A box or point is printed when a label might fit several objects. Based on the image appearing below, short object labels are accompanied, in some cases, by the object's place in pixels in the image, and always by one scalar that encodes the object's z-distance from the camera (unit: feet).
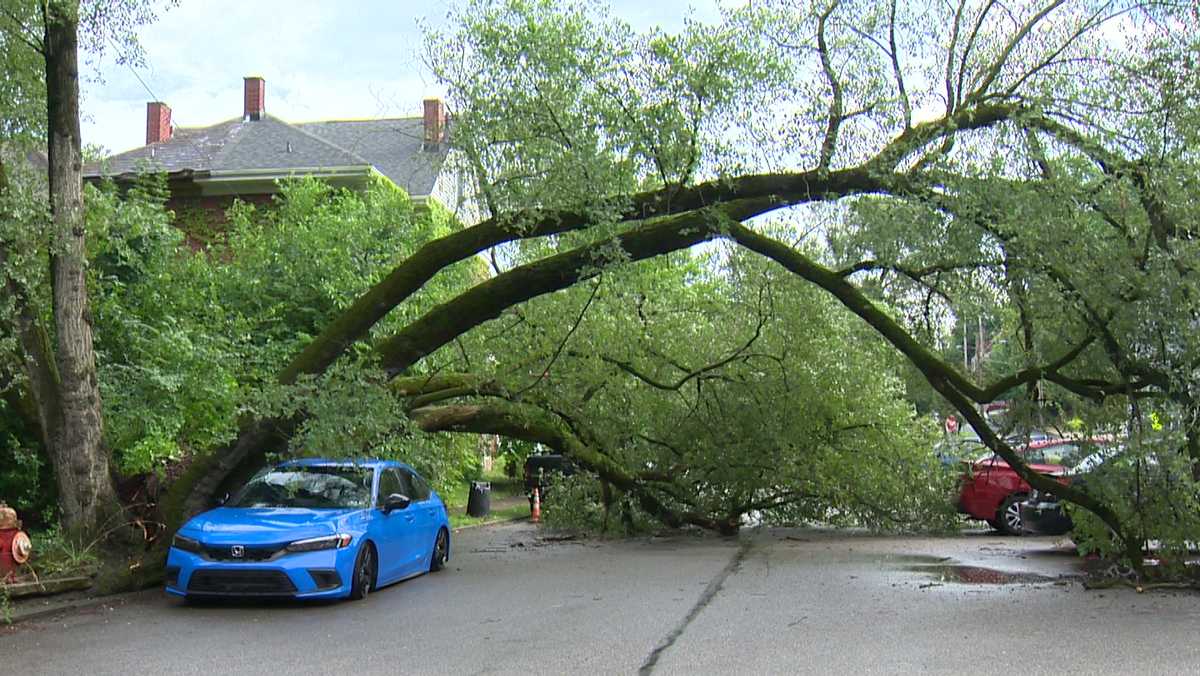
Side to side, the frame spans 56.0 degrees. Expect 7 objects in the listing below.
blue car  33.78
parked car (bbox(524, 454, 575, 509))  67.15
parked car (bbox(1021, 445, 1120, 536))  53.31
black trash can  76.54
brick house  88.89
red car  59.67
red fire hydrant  34.30
